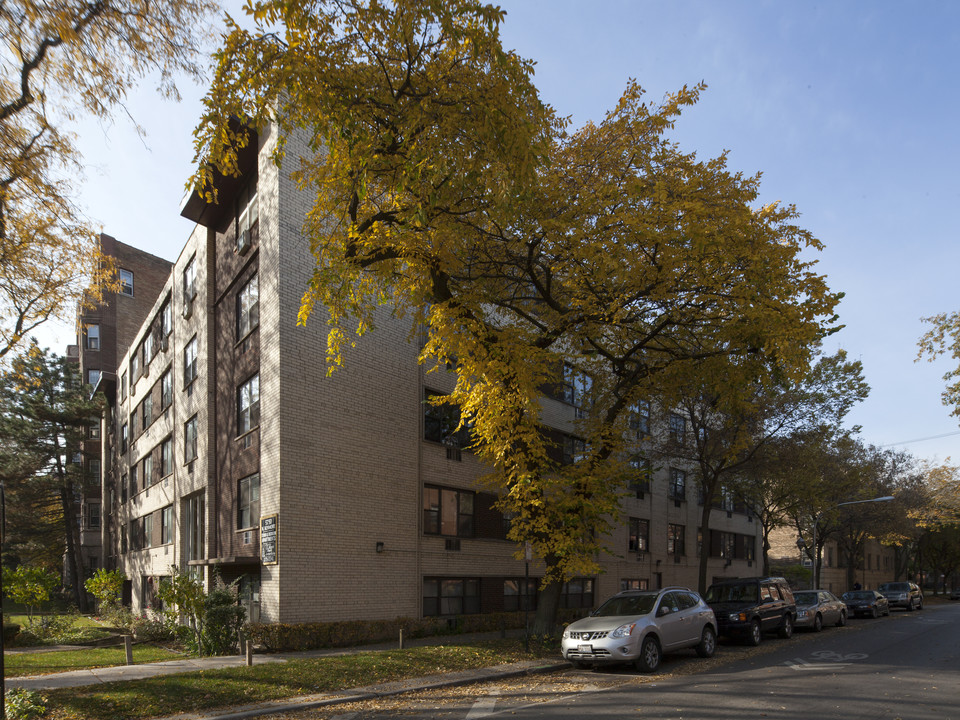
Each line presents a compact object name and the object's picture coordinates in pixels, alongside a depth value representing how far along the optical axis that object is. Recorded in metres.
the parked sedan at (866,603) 30.39
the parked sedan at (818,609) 22.31
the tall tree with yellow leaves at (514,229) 10.89
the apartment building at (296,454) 18.14
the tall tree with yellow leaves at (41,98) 10.06
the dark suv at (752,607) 18.17
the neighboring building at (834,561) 53.59
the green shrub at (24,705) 9.51
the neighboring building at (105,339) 47.34
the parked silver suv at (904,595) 37.25
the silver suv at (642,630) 13.45
